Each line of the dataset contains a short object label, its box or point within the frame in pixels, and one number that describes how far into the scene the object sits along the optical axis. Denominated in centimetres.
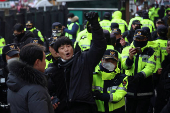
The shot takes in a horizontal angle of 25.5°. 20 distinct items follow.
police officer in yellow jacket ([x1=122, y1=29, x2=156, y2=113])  667
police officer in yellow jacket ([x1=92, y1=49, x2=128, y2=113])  528
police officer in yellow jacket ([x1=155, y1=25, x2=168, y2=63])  849
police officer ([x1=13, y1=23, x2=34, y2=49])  991
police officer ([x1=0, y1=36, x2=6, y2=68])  1108
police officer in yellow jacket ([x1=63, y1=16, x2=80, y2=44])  1375
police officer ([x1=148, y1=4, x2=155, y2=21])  2328
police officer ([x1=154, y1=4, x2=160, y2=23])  2331
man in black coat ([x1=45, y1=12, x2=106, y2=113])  435
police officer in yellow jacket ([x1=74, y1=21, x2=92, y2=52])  832
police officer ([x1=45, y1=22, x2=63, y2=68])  1001
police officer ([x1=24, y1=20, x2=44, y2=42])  1294
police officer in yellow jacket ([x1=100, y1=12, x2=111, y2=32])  1367
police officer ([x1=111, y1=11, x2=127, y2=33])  1368
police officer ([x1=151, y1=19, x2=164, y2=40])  1089
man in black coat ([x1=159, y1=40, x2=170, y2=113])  610
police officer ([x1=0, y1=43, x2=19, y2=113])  557
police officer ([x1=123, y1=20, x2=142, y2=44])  1138
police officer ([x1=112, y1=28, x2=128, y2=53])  865
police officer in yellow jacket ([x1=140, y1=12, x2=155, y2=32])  1342
